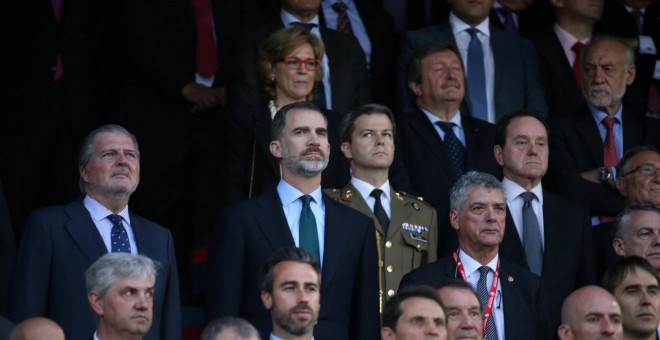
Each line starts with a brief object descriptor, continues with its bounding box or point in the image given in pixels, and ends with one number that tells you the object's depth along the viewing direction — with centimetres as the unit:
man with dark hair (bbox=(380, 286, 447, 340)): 1659
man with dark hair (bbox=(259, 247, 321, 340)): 1652
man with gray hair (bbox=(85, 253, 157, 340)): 1611
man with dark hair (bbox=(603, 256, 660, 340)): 1889
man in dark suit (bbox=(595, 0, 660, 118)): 2466
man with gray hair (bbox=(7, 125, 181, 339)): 1689
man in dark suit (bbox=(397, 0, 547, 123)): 2289
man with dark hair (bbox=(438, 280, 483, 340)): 1712
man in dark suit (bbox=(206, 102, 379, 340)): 1750
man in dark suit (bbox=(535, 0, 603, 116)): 2378
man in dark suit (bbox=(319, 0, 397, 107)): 2381
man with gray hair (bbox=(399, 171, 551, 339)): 1827
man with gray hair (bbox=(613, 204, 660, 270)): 2017
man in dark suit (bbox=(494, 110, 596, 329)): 1991
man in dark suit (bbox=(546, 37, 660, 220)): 2144
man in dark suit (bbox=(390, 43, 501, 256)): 2070
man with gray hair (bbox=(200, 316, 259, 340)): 1546
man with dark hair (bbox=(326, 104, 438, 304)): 1891
